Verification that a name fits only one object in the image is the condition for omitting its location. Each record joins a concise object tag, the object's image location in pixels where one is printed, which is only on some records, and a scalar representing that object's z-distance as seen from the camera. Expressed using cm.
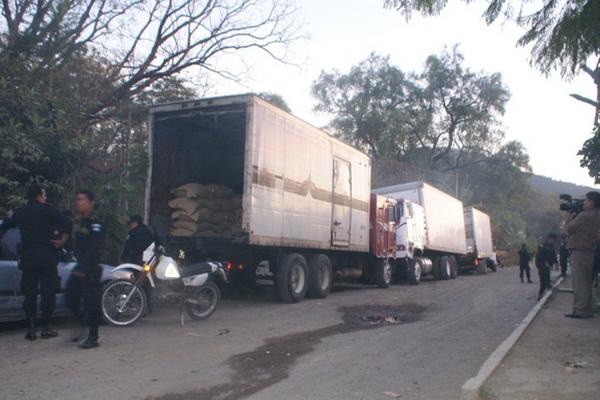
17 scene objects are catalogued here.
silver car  714
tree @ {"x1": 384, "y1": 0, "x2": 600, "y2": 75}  566
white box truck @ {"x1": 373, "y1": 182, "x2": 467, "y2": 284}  1822
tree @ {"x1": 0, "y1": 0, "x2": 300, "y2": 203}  968
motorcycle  803
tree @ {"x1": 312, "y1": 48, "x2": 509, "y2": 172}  3894
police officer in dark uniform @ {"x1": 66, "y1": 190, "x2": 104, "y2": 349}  661
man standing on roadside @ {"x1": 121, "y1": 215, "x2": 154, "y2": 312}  865
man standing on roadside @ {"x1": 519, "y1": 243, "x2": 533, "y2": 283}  1905
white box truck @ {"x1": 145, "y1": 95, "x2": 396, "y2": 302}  1005
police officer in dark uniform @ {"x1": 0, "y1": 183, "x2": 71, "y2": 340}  680
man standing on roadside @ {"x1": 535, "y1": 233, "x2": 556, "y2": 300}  1178
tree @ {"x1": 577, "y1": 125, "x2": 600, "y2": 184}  946
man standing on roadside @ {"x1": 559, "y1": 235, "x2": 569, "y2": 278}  1934
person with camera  834
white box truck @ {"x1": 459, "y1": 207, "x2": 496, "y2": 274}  2834
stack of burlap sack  1076
